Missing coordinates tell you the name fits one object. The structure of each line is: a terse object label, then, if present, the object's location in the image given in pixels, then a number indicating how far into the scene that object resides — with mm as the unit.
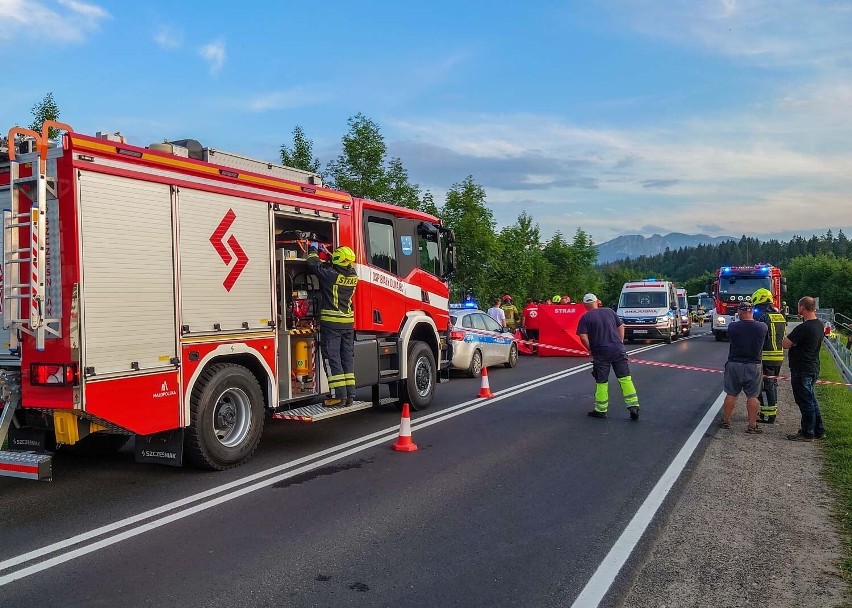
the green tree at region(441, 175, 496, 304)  25953
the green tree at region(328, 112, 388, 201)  22250
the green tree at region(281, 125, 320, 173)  22503
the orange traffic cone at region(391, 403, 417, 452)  7980
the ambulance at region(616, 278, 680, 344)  25766
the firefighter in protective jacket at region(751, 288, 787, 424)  9555
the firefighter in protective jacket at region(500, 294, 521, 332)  22322
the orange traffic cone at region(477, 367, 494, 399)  12023
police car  15355
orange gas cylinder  8367
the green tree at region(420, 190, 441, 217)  25531
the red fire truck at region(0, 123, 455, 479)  5730
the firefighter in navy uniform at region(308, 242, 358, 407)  8492
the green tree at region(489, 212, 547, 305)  28297
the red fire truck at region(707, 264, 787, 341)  26734
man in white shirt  20730
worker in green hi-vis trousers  10133
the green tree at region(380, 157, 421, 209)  22641
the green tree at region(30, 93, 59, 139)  14875
